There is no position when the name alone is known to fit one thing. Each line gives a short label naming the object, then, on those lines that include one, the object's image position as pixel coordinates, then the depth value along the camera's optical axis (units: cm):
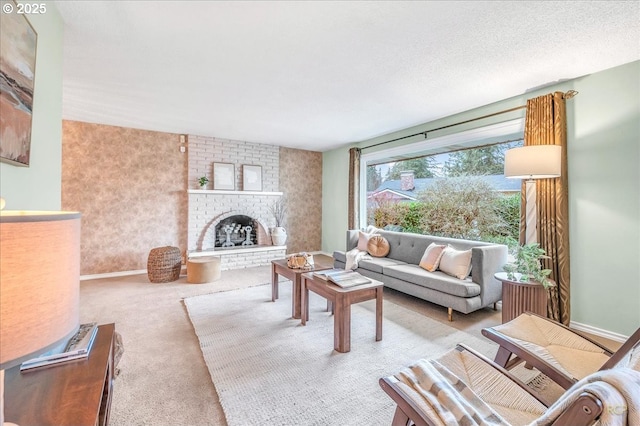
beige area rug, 167
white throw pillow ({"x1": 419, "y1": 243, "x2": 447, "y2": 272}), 346
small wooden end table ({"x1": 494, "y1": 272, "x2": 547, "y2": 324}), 244
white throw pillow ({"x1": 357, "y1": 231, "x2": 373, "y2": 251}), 452
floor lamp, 255
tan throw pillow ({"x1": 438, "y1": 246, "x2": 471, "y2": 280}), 313
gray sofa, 294
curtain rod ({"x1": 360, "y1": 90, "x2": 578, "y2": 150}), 283
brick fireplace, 518
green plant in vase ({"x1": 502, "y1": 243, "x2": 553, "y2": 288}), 244
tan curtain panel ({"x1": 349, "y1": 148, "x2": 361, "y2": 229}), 562
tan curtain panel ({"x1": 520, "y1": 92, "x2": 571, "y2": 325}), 284
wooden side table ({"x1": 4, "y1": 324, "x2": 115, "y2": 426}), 90
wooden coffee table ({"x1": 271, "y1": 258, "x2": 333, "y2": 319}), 297
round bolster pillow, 432
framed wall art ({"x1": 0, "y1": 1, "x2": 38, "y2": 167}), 123
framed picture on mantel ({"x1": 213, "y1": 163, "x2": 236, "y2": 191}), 536
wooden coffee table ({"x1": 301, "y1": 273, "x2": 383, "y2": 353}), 232
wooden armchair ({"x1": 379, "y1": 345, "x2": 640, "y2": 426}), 69
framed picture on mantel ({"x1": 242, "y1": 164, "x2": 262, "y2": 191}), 567
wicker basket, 424
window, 362
